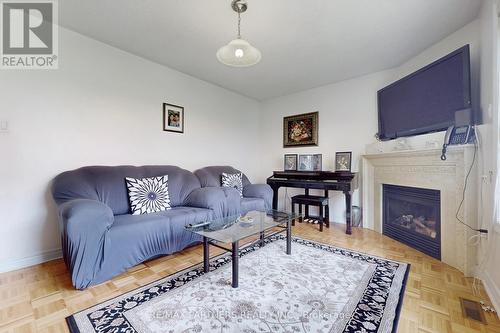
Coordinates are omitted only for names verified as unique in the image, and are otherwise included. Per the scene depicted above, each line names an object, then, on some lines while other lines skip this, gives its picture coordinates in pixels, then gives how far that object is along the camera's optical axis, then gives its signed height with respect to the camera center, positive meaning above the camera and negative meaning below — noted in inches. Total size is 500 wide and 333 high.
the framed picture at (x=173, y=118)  121.2 +26.8
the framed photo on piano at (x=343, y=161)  136.8 +3.2
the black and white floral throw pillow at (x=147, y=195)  89.9 -12.2
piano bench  122.6 -20.3
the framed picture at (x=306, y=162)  150.6 +2.7
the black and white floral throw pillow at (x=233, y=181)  131.6 -8.9
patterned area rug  50.1 -35.4
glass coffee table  66.1 -21.9
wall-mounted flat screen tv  78.3 +28.5
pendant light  66.6 +34.7
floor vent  53.4 -35.9
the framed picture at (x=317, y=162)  148.6 +2.7
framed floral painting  152.9 +25.8
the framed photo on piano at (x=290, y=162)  160.2 +2.9
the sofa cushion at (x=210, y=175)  126.3 -5.2
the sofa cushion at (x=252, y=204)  116.2 -20.7
